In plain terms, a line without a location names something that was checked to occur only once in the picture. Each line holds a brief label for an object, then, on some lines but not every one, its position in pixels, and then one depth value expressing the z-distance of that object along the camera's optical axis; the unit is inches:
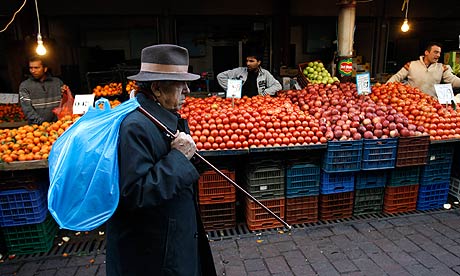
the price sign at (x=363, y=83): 223.9
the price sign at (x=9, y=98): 293.0
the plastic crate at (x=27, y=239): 156.7
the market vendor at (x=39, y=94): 212.8
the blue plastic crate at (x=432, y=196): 194.9
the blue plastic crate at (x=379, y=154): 174.6
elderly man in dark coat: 70.6
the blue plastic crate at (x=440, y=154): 189.9
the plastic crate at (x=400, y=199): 189.6
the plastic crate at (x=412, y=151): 177.8
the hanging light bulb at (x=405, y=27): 276.1
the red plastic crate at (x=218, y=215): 175.5
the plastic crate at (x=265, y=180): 171.3
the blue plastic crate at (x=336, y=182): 178.1
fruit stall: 157.1
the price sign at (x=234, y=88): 205.8
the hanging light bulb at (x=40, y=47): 173.1
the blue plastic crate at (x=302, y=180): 175.0
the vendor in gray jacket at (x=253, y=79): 273.1
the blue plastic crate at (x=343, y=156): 170.9
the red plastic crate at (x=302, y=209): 180.5
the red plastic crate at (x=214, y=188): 168.1
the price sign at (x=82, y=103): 192.0
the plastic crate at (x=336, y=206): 183.9
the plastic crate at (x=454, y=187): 211.0
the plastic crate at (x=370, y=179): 184.4
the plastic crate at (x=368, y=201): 189.3
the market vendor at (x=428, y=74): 261.4
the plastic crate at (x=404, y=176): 186.1
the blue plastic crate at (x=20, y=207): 150.9
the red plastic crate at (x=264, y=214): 174.4
